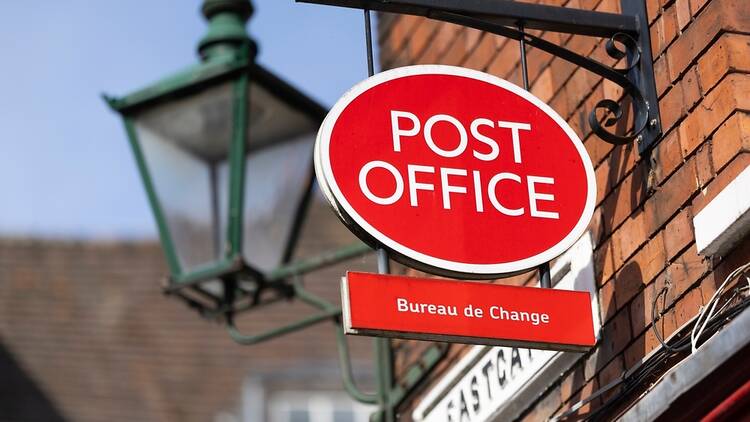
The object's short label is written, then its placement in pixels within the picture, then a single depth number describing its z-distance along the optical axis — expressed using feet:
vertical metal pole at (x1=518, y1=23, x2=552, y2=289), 16.74
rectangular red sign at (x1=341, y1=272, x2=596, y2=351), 15.66
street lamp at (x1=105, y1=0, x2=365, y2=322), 25.29
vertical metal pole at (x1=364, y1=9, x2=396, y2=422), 25.09
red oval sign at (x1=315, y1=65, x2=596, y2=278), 16.34
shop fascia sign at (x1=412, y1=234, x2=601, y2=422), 19.79
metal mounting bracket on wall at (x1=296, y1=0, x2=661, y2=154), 17.30
